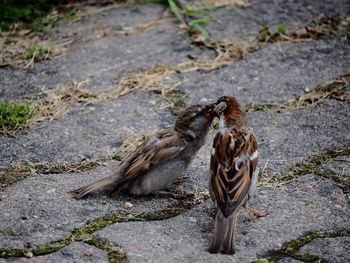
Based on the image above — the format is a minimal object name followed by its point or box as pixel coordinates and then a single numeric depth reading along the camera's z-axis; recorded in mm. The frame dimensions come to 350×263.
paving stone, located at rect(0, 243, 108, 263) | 7000
